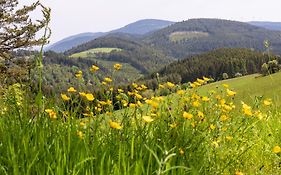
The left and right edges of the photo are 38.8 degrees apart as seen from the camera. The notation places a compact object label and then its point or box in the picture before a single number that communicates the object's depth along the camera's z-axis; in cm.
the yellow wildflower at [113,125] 267
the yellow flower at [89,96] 299
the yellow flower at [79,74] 347
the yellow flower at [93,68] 337
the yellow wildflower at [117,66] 373
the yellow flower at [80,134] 294
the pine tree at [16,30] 2856
